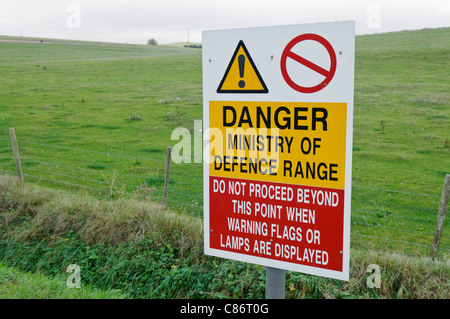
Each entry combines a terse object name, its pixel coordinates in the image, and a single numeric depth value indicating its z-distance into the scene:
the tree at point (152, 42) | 118.50
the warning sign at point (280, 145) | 2.46
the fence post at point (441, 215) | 6.39
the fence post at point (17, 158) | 9.98
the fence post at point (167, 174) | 8.11
